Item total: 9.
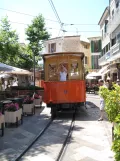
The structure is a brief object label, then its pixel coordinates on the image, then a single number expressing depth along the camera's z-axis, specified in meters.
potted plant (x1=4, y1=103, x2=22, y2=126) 9.19
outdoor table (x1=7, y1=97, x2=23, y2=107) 10.26
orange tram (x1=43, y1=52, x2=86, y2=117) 11.79
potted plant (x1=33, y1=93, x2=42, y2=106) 14.83
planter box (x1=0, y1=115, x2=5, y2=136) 7.92
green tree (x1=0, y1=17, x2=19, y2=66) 27.06
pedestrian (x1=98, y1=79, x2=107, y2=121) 10.54
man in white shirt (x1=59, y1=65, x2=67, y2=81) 12.29
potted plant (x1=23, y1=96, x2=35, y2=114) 11.95
